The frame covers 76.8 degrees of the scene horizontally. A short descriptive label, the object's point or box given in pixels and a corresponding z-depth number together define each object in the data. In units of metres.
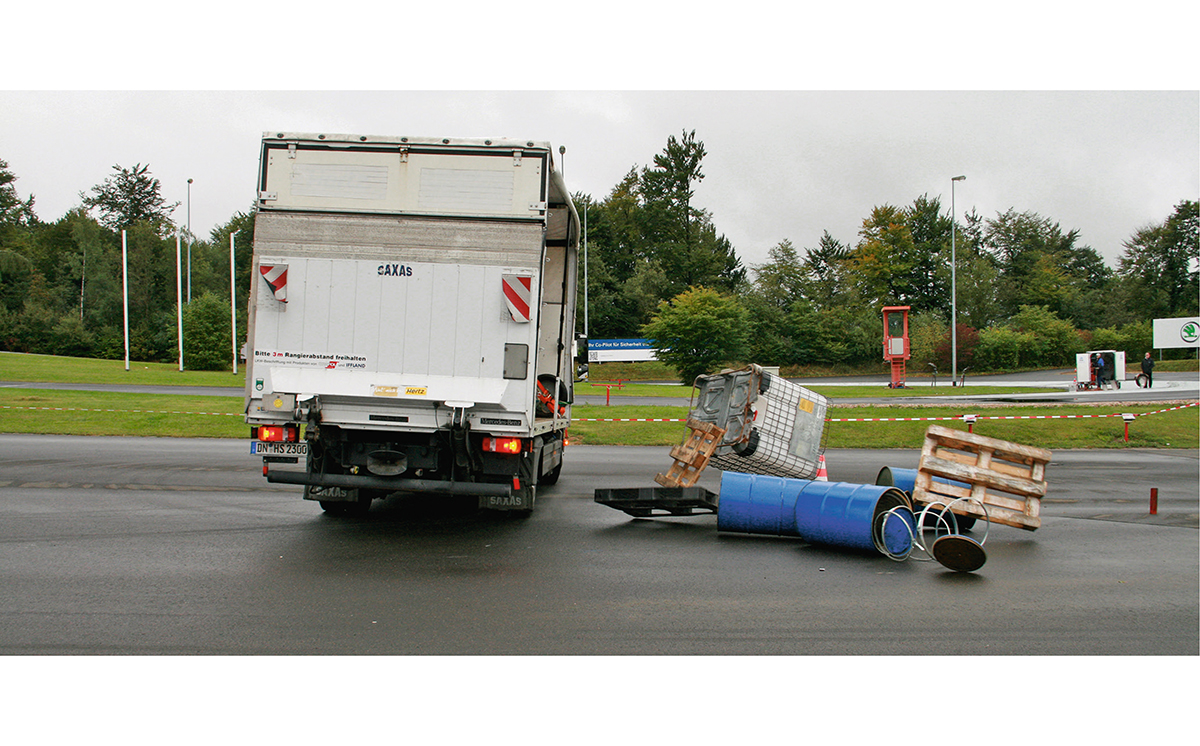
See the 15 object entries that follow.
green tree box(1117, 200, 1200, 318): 65.25
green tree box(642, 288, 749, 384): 41.91
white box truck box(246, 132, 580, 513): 7.41
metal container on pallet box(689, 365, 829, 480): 9.59
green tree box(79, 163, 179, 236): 90.31
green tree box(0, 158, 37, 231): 82.06
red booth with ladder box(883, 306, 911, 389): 36.62
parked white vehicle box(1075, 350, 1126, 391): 32.25
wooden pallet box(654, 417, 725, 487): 9.26
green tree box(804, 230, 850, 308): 68.88
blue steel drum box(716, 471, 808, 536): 8.20
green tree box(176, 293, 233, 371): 48.84
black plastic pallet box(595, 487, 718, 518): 8.80
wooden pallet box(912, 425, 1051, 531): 8.18
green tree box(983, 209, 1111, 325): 74.38
